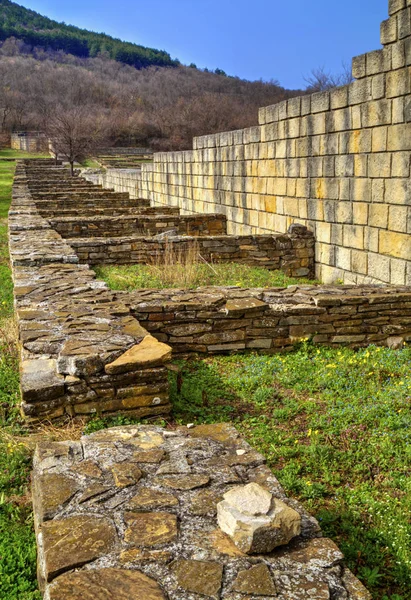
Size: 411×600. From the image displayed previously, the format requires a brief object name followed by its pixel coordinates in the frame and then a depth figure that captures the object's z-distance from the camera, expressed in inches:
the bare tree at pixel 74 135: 1530.5
